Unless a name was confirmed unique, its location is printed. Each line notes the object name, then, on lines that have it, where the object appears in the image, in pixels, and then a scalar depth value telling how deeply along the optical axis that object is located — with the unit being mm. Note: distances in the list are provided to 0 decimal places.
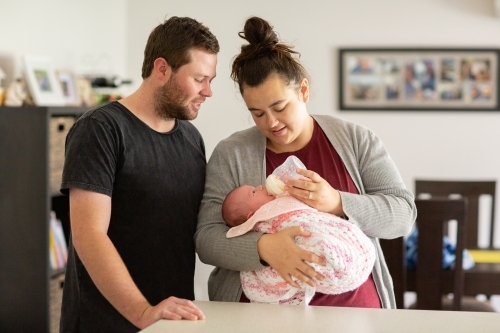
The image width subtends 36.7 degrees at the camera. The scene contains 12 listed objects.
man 1981
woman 2076
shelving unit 3613
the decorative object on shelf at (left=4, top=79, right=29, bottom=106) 3734
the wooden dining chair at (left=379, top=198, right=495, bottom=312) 3434
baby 1888
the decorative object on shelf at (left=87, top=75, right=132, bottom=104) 4629
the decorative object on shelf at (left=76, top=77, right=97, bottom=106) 4469
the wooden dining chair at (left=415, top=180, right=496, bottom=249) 4520
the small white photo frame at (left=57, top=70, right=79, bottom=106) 4348
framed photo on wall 5469
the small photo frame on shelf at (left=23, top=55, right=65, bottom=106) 3951
